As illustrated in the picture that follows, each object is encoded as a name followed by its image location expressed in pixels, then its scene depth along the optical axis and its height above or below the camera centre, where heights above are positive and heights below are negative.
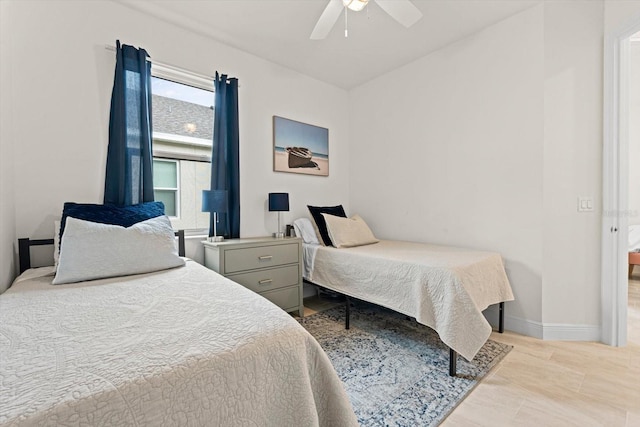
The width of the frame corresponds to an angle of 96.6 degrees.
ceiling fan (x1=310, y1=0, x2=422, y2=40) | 1.71 +1.26
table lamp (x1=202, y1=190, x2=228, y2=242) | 2.45 +0.10
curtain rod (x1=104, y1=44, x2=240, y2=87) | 2.18 +1.26
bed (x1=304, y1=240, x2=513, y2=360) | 1.76 -0.52
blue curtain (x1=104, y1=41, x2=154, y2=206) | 2.15 +0.61
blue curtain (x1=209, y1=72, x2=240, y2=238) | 2.68 +0.58
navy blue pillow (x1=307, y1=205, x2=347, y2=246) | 2.98 -0.03
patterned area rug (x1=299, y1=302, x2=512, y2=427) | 1.49 -1.02
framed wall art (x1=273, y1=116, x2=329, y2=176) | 3.19 +0.77
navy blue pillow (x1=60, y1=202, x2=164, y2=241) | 1.87 -0.01
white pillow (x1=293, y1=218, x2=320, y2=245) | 3.08 -0.19
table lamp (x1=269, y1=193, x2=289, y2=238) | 2.92 +0.11
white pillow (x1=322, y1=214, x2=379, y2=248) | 2.83 -0.20
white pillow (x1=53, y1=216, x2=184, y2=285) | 1.55 -0.23
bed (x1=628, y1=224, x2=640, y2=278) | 3.46 -0.43
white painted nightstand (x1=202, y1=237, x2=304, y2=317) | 2.39 -0.46
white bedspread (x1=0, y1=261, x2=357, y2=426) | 0.61 -0.38
